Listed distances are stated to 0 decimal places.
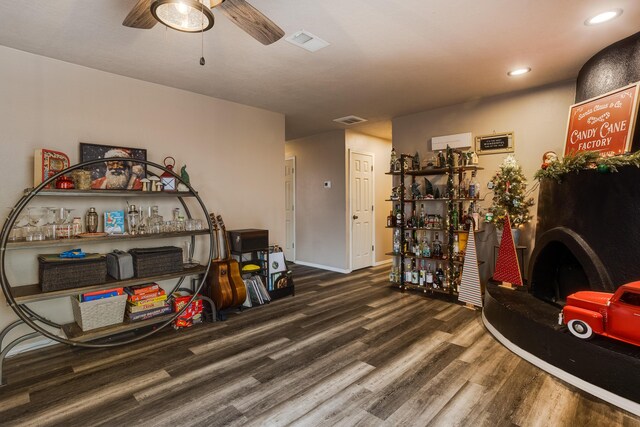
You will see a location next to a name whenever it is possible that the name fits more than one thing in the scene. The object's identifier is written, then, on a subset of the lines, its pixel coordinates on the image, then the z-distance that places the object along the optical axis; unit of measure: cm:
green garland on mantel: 232
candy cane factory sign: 258
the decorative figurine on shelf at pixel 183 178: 340
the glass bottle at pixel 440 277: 432
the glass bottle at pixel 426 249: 442
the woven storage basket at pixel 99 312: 269
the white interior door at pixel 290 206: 654
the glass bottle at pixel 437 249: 439
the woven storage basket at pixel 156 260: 294
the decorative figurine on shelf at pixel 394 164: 470
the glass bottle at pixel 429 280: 439
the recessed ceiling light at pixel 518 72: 322
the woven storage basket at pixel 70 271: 250
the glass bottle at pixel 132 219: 304
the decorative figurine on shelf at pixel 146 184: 313
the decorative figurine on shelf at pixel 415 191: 460
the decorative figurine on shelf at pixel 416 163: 455
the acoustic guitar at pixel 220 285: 346
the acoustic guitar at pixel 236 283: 356
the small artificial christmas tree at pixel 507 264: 342
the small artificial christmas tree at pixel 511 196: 356
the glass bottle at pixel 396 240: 471
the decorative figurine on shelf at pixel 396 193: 472
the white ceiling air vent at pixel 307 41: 248
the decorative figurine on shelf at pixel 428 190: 444
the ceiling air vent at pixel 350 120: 494
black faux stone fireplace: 232
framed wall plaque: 394
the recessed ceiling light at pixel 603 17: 226
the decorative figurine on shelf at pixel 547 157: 320
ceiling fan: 157
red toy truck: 204
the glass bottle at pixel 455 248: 418
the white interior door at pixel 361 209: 579
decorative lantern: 326
